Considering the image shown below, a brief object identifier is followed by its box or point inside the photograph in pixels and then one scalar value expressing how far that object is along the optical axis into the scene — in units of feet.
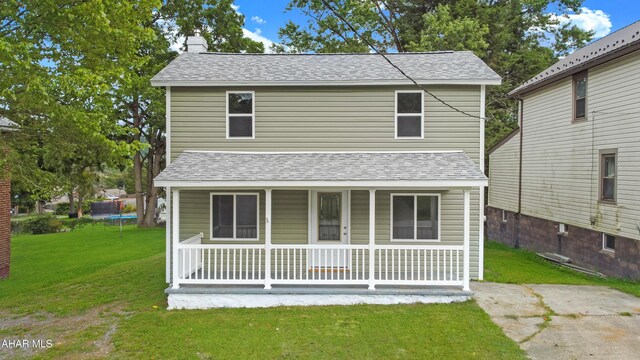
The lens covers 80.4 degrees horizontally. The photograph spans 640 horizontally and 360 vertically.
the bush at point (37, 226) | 87.30
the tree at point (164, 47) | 79.82
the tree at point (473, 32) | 69.10
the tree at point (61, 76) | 24.31
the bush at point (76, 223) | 94.87
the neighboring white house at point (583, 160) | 32.94
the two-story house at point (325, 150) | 31.94
